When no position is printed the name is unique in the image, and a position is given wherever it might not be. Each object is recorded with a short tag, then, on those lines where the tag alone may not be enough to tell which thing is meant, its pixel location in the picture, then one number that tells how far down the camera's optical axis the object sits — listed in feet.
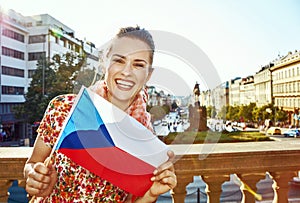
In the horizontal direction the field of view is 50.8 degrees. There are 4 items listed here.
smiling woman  2.79
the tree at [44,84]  43.19
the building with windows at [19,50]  72.38
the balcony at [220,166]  4.24
